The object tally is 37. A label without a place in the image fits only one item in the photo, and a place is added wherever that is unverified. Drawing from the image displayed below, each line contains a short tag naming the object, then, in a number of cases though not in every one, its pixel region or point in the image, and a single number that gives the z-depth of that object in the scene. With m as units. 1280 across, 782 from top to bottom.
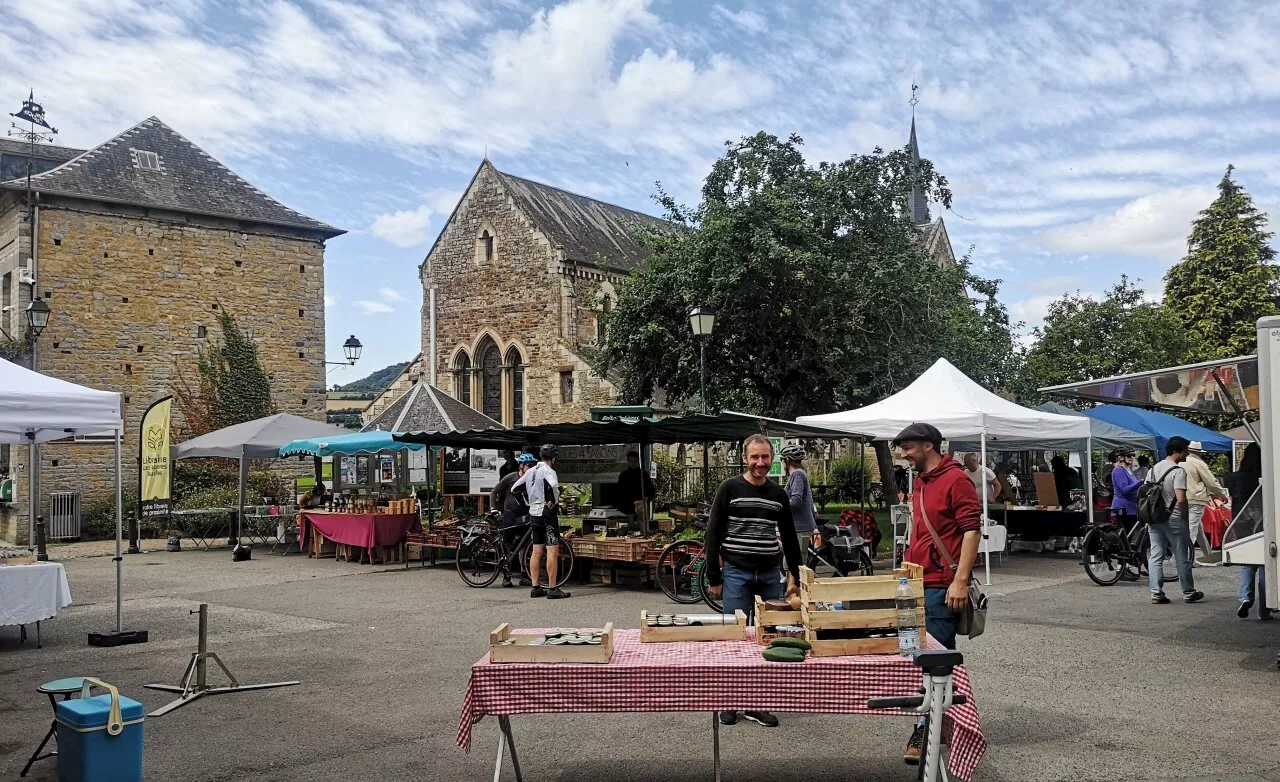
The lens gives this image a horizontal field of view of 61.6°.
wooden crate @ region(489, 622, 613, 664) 4.70
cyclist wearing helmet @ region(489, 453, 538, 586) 13.61
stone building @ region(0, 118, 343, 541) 25.02
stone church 34.03
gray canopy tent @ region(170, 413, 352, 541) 20.00
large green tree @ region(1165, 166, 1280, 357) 40.47
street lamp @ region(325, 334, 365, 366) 28.11
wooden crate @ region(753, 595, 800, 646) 4.98
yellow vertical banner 15.75
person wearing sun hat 11.51
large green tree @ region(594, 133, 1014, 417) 22.39
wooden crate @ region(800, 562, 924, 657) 4.60
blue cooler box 5.05
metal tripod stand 7.12
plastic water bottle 4.53
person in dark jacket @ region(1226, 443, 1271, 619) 10.01
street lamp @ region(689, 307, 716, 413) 15.80
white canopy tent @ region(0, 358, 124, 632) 9.16
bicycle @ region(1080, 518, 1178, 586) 13.62
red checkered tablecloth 4.48
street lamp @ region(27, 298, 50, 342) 20.92
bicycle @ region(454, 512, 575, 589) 13.64
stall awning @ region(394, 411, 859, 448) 13.14
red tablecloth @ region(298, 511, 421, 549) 17.33
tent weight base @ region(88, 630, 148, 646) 9.55
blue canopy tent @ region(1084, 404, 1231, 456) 19.58
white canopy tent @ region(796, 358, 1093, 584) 13.76
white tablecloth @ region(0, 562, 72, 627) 9.24
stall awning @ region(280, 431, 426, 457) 18.28
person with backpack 11.09
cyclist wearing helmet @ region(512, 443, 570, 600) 12.36
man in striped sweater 6.32
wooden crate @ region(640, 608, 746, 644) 5.11
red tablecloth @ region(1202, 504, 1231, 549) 13.70
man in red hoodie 5.28
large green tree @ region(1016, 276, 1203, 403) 34.84
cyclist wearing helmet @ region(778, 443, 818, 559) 10.92
